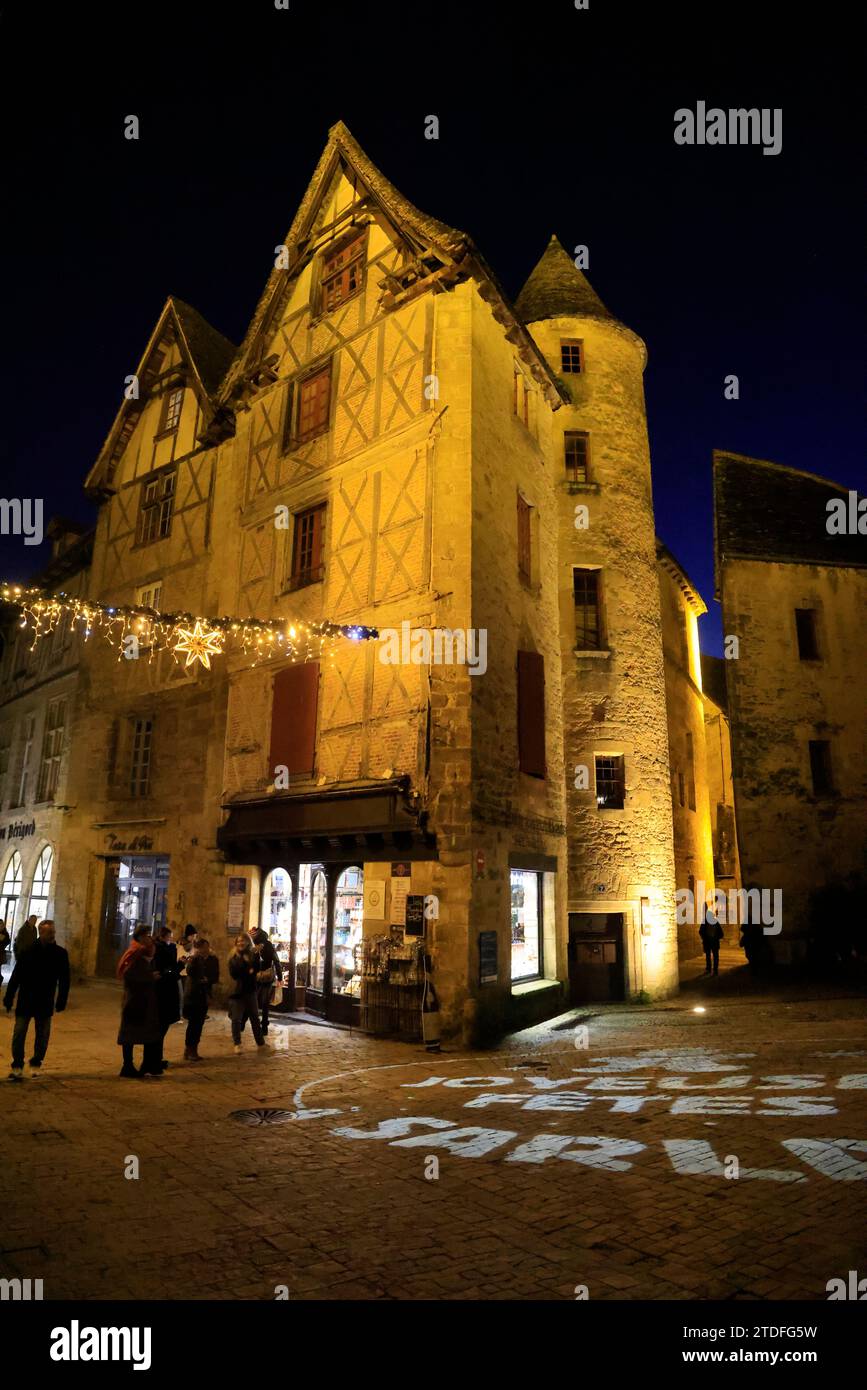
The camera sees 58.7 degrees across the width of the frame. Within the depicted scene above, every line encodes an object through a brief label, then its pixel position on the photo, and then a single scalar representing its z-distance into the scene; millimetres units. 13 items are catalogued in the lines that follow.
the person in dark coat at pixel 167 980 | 8802
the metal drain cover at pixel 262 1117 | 6791
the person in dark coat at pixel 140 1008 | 8367
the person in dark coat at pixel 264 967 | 10539
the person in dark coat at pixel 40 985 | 8195
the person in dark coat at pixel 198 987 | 9609
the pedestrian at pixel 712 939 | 17562
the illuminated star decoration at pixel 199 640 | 10445
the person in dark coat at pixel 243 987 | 9930
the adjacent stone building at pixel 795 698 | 18219
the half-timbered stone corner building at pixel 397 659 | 11375
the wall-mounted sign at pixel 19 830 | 19875
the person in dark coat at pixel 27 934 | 11495
